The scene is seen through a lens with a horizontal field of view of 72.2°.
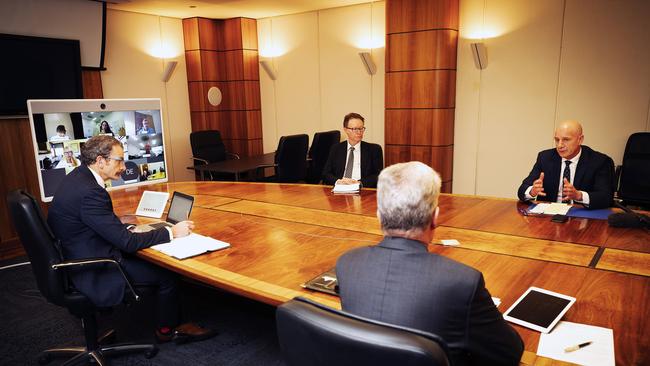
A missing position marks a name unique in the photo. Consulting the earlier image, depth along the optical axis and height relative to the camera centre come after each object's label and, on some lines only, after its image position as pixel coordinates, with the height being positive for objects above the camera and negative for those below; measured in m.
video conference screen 3.24 -0.16
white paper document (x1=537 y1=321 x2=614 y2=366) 1.26 -0.71
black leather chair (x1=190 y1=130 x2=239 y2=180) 6.22 -0.53
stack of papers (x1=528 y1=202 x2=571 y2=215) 2.73 -0.65
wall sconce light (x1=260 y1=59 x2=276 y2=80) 7.19 +0.66
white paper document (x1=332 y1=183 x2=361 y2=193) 3.60 -0.64
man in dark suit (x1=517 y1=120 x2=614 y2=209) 2.83 -0.49
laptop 2.79 -0.63
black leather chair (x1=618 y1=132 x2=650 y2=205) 3.95 -0.60
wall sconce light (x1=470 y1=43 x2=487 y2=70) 5.21 +0.59
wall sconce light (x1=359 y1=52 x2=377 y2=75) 6.12 +0.61
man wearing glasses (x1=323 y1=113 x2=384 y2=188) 4.10 -0.48
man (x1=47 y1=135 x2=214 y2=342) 2.38 -0.64
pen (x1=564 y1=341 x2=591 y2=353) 1.30 -0.71
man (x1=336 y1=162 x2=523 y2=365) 1.14 -0.46
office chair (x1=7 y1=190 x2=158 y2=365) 2.29 -0.79
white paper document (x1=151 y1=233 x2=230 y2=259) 2.26 -0.70
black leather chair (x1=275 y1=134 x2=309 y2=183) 5.17 -0.59
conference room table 1.59 -0.70
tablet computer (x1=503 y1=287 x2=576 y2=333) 1.45 -0.69
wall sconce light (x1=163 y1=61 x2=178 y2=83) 6.68 +0.62
